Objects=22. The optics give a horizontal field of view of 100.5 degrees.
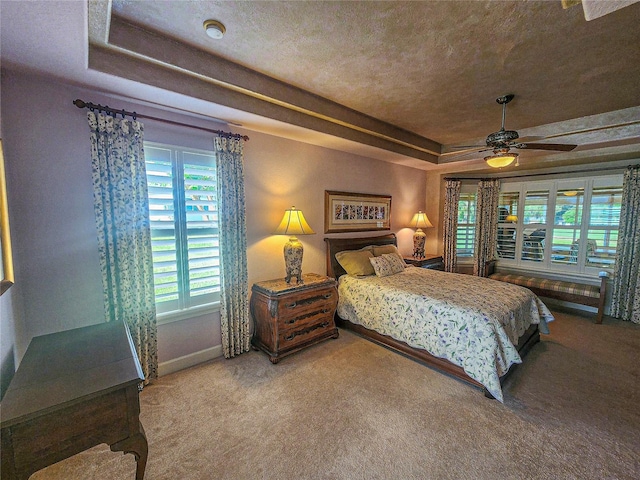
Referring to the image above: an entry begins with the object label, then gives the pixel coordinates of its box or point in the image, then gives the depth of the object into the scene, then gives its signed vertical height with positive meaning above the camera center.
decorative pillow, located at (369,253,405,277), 3.61 -0.67
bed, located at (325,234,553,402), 2.27 -1.02
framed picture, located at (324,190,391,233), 3.76 +0.07
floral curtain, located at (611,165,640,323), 3.81 -0.55
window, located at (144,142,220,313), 2.41 -0.11
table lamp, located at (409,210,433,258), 4.79 -0.29
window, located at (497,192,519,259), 5.17 -0.13
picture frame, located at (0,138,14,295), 1.54 -0.15
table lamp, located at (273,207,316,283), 2.98 -0.20
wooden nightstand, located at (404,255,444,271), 4.53 -0.78
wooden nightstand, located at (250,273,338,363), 2.74 -1.07
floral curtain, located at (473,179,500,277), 5.14 +0.05
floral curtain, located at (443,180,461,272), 5.15 -0.10
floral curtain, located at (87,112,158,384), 2.09 -0.08
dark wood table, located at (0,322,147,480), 1.04 -0.81
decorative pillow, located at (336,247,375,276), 3.58 -0.63
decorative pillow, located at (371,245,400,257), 3.99 -0.51
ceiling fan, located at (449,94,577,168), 2.53 +0.70
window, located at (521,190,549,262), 4.86 -0.13
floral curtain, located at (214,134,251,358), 2.69 -0.33
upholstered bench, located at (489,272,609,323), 3.82 -1.10
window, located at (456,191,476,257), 5.29 -0.16
